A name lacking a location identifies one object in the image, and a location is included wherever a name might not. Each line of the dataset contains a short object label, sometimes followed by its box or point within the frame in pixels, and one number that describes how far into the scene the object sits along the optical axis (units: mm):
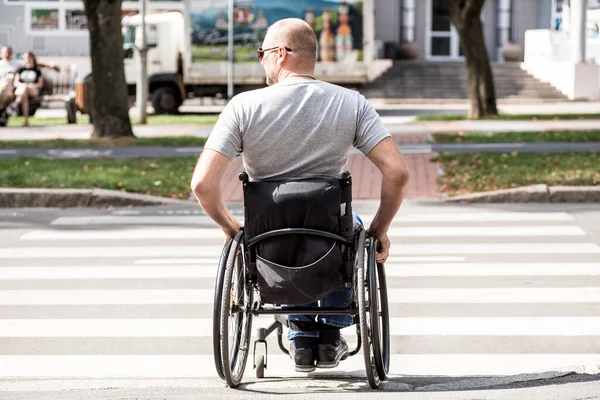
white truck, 31438
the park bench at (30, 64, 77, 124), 31011
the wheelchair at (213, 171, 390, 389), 5172
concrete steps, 35250
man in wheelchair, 5277
